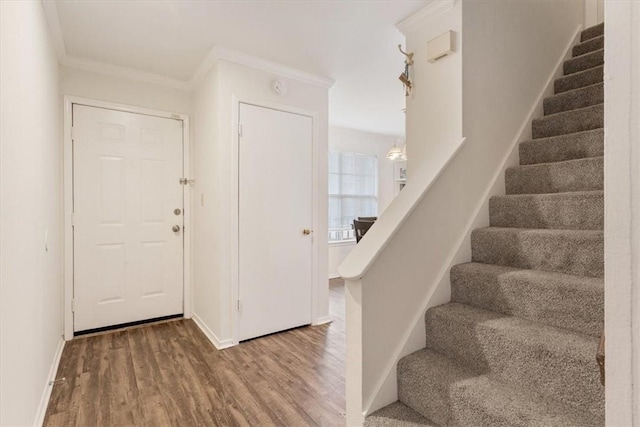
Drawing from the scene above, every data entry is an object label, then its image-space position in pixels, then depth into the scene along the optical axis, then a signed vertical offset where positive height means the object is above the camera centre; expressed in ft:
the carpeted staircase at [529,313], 3.81 -1.51
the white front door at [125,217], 9.70 -0.10
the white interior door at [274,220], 9.31 -0.21
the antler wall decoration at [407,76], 7.45 +3.21
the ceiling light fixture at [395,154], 15.81 +2.89
